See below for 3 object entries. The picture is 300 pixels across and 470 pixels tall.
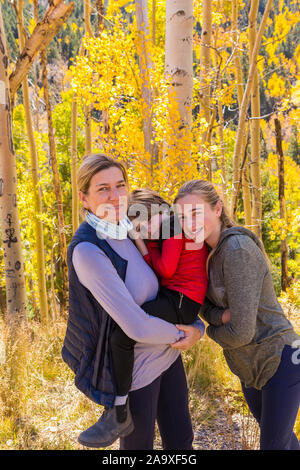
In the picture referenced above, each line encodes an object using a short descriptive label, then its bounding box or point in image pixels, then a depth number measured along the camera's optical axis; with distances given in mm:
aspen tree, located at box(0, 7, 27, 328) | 3637
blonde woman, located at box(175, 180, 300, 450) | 1507
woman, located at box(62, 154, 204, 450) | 1391
